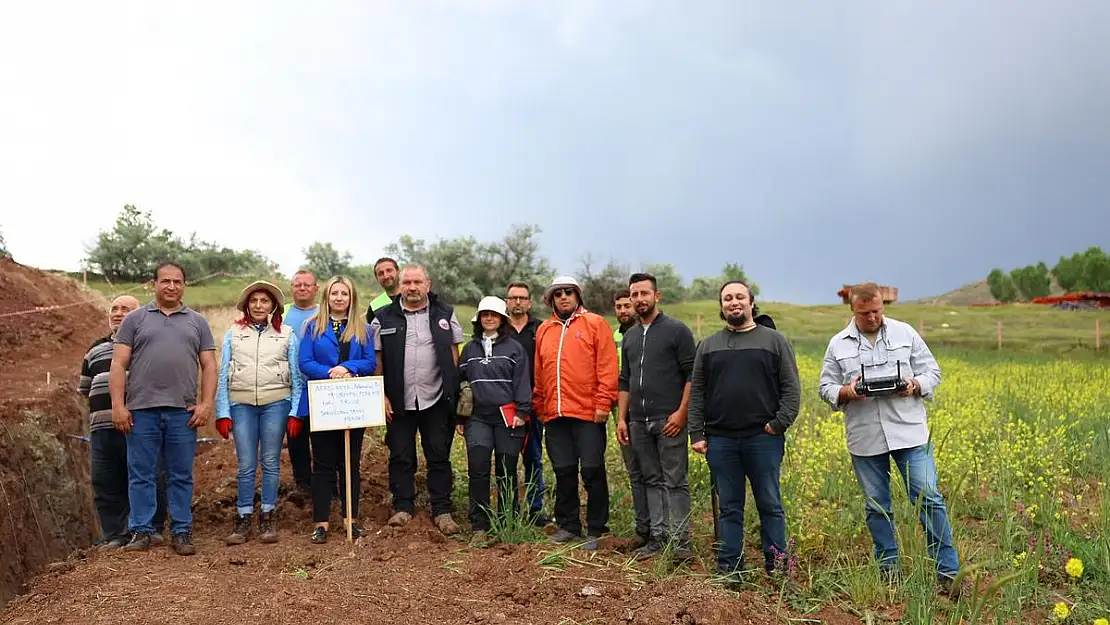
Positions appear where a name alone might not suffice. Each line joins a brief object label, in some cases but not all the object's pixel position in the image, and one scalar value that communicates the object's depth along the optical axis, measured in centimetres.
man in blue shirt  673
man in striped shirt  596
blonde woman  589
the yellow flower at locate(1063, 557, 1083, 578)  254
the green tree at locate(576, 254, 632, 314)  3678
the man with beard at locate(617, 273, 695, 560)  552
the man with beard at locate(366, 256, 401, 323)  691
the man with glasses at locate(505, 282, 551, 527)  635
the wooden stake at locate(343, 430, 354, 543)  573
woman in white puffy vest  579
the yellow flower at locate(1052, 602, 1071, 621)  251
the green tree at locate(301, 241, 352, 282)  4191
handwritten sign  572
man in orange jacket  589
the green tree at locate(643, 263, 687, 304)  5103
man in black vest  612
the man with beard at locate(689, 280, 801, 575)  491
